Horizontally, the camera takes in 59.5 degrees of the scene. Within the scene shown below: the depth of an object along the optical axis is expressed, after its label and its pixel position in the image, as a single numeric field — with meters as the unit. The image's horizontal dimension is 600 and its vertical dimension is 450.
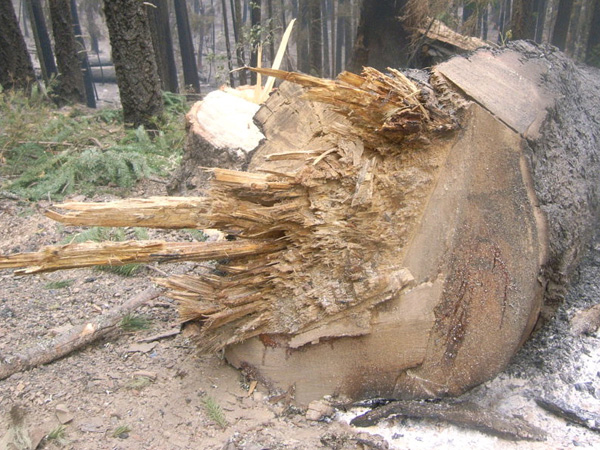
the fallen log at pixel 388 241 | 2.16
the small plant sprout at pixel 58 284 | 3.27
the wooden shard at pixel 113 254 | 2.04
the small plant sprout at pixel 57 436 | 2.02
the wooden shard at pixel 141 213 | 2.04
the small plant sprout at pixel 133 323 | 2.81
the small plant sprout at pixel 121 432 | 2.07
